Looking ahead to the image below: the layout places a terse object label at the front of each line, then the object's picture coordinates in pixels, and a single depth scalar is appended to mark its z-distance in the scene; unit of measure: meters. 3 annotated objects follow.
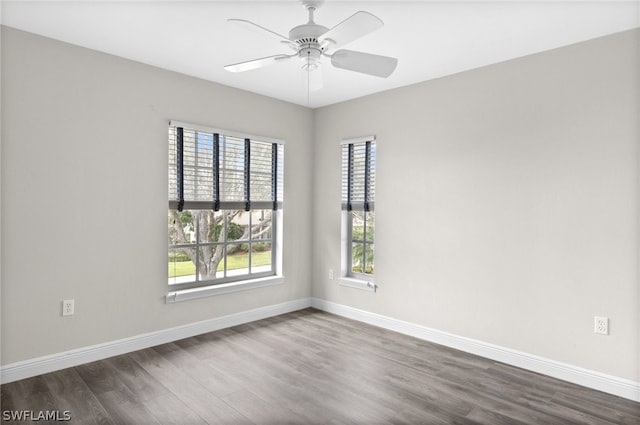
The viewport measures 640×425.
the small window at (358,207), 4.39
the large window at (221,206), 3.78
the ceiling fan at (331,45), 2.03
